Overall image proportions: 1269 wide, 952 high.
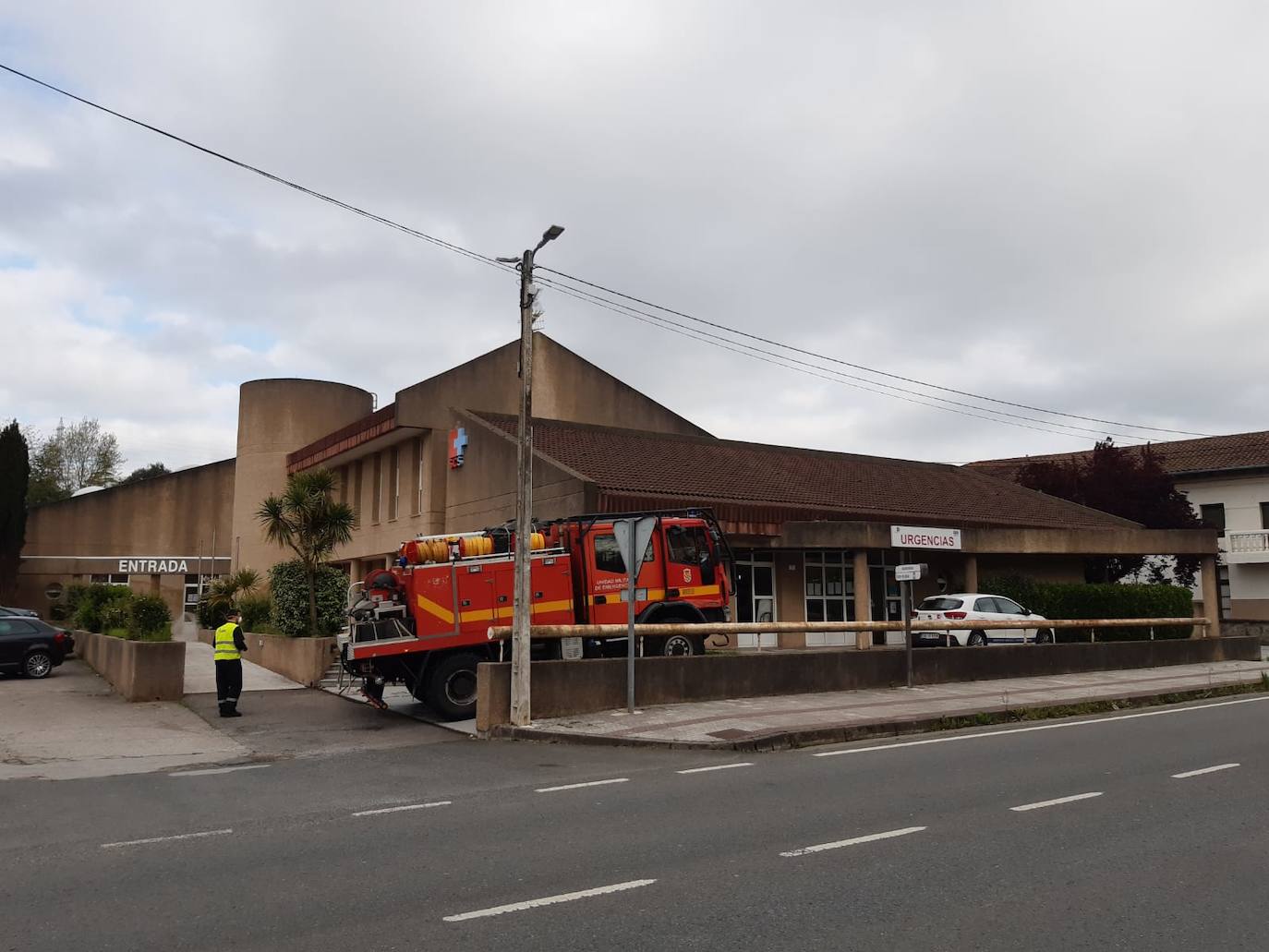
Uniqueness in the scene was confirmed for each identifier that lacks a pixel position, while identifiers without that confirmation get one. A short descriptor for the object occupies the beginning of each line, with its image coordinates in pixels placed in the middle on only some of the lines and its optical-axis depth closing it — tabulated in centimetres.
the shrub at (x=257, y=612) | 2791
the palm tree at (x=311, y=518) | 2275
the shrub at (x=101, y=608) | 2500
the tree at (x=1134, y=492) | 4472
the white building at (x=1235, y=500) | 4691
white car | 2575
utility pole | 1393
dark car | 2233
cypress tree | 4478
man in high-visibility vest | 1627
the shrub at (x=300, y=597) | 2502
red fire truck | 1562
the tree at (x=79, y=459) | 7662
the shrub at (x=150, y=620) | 2055
